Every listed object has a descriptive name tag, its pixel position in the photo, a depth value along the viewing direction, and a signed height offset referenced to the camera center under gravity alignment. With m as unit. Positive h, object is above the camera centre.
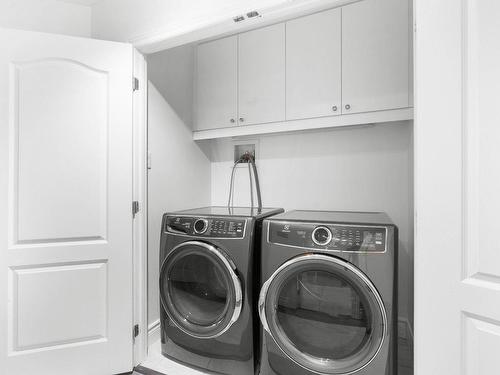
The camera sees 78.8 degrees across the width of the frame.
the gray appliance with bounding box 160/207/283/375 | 1.71 -0.60
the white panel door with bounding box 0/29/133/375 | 1.64 -0.09
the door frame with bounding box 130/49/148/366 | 1.93 -0.13
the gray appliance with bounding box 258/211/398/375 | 1.41 -0.53
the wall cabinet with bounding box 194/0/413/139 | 1.89 +0.82
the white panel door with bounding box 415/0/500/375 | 0.96 +0.01
